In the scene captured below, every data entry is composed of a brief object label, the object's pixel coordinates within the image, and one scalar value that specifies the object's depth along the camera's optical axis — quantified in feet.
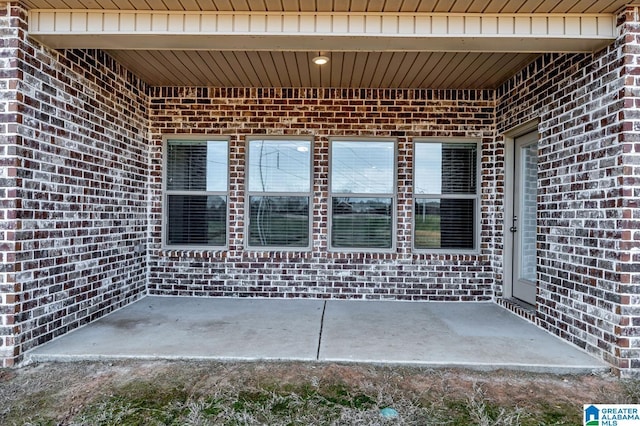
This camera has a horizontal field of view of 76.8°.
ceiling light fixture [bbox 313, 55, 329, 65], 14.24
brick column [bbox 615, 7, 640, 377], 10.44
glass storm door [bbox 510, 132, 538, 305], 15.87
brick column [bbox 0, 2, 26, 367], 10.69
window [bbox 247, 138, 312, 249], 18.53
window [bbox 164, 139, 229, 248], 18.60
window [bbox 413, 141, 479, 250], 18.33
